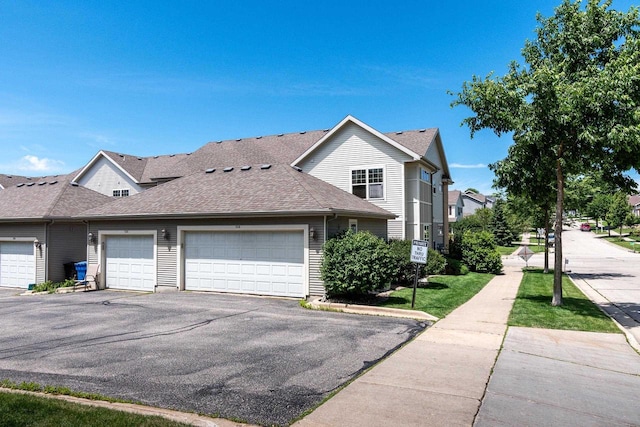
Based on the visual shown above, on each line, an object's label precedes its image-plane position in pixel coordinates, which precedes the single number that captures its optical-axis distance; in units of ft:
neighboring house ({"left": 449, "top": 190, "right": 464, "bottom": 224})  211.61
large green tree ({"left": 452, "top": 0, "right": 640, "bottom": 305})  36.63
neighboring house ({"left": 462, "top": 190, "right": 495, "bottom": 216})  277.85
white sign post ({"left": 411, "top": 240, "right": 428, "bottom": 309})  41.83
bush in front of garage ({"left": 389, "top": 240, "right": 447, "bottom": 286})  59.26
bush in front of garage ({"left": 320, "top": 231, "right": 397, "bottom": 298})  43.06
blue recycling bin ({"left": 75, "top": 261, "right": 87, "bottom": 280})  64.49
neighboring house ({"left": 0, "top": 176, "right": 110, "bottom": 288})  64.54
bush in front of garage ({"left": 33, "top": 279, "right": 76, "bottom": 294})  61.11
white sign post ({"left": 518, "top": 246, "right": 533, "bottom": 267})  80.61
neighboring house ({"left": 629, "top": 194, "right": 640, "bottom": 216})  324.60
